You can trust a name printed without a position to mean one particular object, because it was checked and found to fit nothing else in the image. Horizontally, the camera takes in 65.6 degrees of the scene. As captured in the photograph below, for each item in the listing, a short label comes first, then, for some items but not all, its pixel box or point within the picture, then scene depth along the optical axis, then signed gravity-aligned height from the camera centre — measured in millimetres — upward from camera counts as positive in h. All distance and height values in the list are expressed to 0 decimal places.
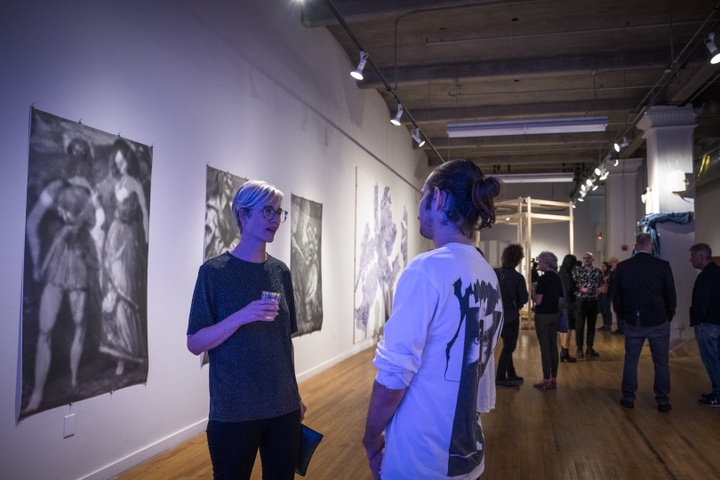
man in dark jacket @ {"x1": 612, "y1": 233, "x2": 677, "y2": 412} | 5555 -524
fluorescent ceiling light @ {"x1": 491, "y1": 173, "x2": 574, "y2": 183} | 15672 +2240
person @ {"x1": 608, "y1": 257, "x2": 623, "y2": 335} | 12006 -245
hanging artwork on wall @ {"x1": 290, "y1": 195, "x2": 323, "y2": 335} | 6617 -95
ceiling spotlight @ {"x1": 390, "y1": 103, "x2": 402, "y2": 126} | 8625 +2137
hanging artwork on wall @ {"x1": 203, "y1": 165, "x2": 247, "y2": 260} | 4863 +359
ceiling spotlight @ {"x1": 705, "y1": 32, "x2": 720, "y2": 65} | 6156 +2329
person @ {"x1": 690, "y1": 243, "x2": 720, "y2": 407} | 5711 -570
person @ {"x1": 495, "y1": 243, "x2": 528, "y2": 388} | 6457 -454
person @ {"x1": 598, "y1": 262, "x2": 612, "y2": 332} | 13203 -1271
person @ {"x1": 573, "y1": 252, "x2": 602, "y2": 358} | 8680 -683
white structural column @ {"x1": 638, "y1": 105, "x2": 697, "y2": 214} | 10438 +1997
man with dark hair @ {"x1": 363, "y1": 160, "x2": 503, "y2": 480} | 1252 -249
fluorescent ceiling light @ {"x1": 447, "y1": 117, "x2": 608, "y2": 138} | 9219 +2214
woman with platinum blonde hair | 1813 -327
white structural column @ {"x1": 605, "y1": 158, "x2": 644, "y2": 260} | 15391 +1396
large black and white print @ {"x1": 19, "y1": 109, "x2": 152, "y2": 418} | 3078 -81
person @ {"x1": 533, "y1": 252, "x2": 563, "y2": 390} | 6551 -673
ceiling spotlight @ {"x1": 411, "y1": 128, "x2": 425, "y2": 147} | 10453 +2260
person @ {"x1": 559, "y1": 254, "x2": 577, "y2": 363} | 8688 -522
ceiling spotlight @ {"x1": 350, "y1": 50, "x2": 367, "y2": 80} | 6434 +2191
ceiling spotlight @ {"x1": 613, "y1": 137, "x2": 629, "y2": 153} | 10089 +2086
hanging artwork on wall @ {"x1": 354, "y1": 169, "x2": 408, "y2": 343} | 9414 +26
